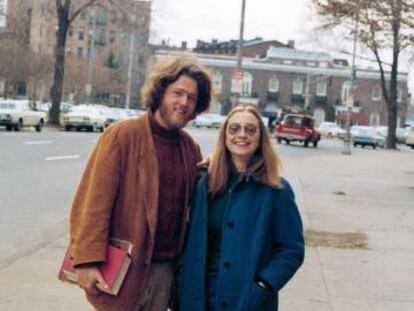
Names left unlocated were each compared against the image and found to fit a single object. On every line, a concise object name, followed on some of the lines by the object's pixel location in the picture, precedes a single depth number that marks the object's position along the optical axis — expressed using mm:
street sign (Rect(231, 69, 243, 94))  29328
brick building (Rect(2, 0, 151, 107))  47875
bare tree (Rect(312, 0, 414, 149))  20547
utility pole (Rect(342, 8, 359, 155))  41044
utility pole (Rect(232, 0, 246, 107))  29625
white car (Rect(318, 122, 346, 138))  74656
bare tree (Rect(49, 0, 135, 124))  47250
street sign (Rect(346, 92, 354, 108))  43375
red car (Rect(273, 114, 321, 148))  47438
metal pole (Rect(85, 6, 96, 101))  62281
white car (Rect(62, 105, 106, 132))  45312
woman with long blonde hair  3746
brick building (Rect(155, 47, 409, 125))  97938
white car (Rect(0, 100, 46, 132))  37188
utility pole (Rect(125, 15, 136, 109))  76881
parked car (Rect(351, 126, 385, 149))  57500
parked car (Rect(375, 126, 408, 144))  70875
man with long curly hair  3750
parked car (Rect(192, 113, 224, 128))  76062
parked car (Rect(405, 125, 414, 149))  47875
